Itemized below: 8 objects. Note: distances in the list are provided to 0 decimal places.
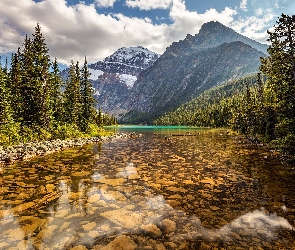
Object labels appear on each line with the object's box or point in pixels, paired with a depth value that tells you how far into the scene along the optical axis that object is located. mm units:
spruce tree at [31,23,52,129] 33719
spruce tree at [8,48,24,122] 33406
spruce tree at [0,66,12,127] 26703
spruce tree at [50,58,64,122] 42000
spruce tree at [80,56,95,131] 46969
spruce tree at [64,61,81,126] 43375
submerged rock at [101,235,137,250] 6012
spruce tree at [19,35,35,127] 33156
